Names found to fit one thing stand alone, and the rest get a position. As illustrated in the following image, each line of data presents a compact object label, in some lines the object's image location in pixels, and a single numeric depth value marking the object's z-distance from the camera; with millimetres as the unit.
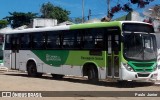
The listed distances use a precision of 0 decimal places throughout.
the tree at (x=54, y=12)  82688
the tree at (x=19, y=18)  83062
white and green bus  18266
